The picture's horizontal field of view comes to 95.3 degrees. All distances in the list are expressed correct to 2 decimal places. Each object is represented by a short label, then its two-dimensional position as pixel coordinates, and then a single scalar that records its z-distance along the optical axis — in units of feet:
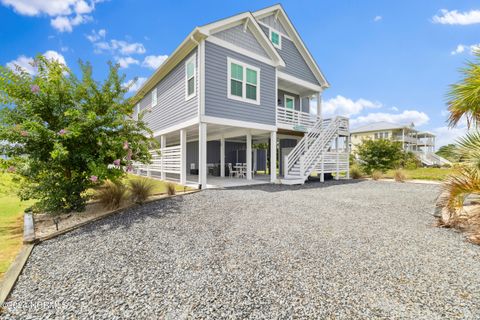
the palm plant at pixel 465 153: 13.26
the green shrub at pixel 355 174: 48.56
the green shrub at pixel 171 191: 23.66
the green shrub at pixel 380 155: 64.23
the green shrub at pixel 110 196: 19.47
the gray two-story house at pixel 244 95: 30.99
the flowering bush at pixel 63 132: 16.42
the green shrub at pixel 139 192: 20.63
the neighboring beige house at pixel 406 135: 130.41
